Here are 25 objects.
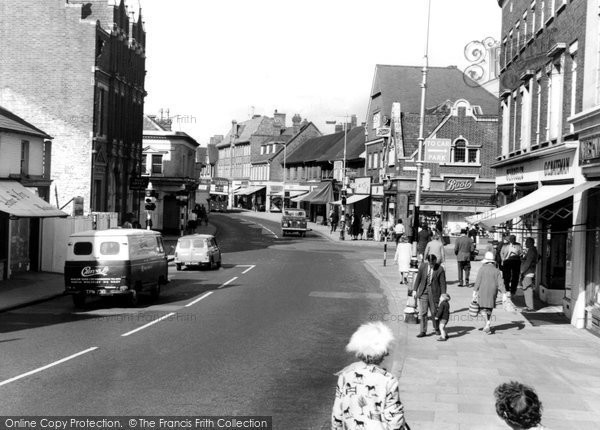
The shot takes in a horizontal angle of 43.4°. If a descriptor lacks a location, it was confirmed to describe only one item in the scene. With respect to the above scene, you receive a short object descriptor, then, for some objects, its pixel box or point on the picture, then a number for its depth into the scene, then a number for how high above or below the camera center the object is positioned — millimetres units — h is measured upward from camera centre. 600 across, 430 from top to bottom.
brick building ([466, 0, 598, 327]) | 17969 +2440
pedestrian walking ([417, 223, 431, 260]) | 30875 -1340
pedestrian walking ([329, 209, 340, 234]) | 65125 -1409
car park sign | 26094 +2057
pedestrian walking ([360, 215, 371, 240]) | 59344 -1502
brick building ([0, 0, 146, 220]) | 38938 +6197
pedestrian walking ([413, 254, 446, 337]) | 16094 -1681
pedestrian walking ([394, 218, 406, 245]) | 44062 -1225
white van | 19797 -1727
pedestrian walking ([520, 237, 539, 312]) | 20328 -1663
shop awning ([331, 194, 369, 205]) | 66062 +791
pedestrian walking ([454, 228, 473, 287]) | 26766 -1586
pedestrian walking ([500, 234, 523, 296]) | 23703 -1711
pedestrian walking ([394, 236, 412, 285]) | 26516 -1635
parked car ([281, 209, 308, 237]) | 60531 -1497
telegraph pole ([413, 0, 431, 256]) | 25619 +2114
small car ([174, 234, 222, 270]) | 31609 -2060
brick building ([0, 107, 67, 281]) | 25141 +127
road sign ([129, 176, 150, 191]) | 40684 +967
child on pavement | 15852 -2229
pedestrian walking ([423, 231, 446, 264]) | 23219 -1206
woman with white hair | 5539 -1366
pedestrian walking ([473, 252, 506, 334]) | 16562 -1663
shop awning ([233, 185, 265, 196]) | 117812 +2210
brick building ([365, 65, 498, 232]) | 54062 +3190
